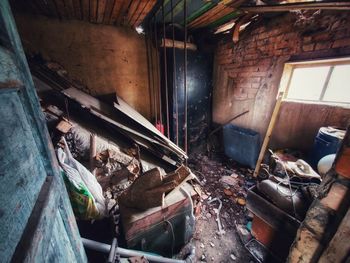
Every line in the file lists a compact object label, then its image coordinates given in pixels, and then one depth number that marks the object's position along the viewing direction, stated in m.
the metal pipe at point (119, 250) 1.29
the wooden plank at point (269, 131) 2.87
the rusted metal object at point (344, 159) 0.75
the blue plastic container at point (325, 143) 2.04
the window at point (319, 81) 2.35
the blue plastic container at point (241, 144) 3.30
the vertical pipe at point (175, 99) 3.26
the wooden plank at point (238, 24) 2.75
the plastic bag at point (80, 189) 1.36
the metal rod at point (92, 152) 1.94
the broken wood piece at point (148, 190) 1.48
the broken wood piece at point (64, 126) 1.75
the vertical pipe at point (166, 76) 3.22
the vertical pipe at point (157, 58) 3.06
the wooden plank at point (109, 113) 2.13
